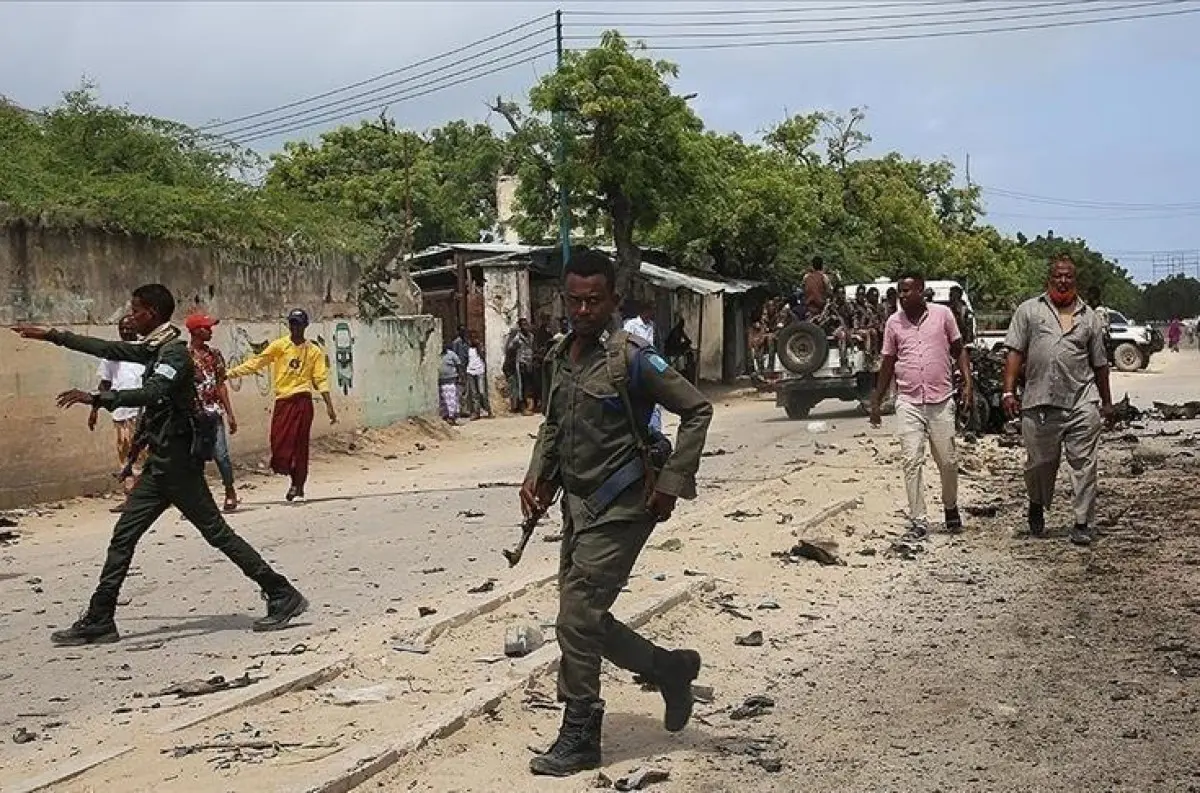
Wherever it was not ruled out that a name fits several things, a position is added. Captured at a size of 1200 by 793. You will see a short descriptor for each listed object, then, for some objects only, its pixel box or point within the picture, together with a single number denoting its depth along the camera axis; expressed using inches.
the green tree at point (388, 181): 1787.6
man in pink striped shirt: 407.2
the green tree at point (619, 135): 1152.2
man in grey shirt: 389.7
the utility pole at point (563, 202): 1175.0
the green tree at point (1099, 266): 3373.5
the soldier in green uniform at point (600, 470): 205.5
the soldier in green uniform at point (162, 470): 309.9
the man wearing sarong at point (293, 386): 543.8
